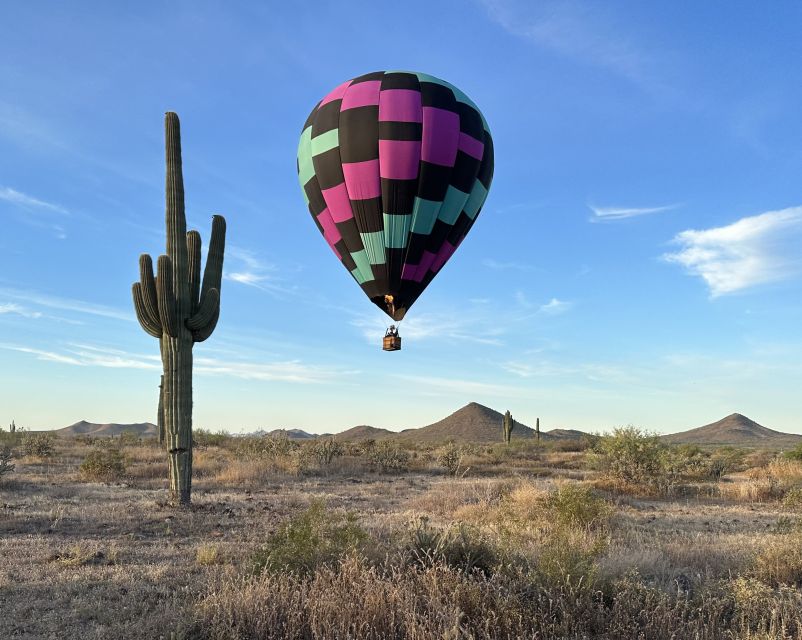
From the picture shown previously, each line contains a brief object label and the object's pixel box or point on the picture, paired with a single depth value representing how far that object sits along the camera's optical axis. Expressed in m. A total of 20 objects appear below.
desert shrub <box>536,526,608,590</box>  5.56
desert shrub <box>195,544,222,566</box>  8.07
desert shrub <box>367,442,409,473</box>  22.78
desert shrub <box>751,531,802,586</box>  7.05
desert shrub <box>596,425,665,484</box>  17.80
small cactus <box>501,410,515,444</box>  44.51
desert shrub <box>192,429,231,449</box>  34.47
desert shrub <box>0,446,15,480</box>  16.21
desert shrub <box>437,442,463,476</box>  22.91
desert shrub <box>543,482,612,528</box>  10.19
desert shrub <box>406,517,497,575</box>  6.32
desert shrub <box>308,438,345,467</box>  22.84
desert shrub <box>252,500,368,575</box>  6.39
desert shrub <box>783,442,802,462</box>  26.41
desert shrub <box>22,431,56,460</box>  24.66
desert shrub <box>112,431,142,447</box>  35.45
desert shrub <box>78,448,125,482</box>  18.28
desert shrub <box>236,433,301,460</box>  24.00
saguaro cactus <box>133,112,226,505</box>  14.04
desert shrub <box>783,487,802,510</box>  14.14
